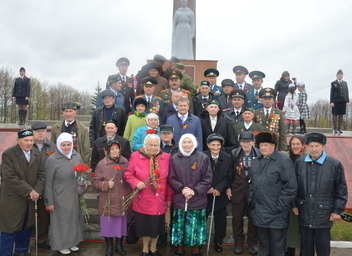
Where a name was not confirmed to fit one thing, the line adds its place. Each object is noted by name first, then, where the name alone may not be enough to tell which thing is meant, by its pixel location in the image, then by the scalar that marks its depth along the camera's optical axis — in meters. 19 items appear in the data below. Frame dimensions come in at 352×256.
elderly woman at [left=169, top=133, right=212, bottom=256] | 4.27
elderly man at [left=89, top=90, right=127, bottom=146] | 5.78
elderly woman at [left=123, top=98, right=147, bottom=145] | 5.42
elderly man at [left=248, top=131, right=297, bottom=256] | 3.77
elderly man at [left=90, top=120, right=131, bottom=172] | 4.89
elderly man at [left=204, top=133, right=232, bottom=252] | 4.48
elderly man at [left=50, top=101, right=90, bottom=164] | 5.19
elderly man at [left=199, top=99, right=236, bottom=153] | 5.34
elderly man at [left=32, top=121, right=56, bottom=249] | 4.68
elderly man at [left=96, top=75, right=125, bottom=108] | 6.60
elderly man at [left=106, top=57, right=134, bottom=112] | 7.09
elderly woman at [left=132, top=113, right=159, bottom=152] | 5.00
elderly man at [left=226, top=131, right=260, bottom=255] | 4.54
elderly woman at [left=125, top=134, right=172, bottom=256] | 4.23
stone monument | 13.47
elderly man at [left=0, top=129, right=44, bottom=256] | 4.09
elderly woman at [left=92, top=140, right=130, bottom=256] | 4.39
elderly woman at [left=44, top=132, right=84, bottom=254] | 4.40
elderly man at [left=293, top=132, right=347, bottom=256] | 3.70
